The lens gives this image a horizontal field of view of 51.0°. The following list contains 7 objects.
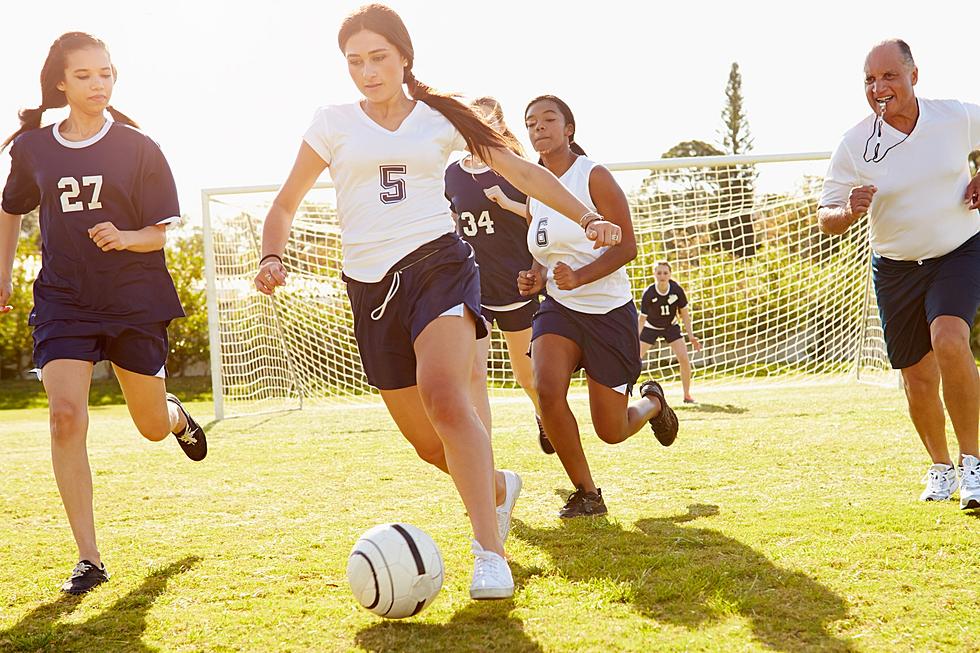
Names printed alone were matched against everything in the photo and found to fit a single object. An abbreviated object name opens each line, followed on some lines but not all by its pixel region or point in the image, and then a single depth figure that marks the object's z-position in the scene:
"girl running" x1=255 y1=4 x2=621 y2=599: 3.75
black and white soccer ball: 3.28
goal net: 14.24
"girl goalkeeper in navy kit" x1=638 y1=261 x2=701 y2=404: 12.39
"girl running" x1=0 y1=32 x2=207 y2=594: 4.20
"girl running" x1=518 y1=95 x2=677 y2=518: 5.08
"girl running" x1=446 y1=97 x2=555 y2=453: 6.32
